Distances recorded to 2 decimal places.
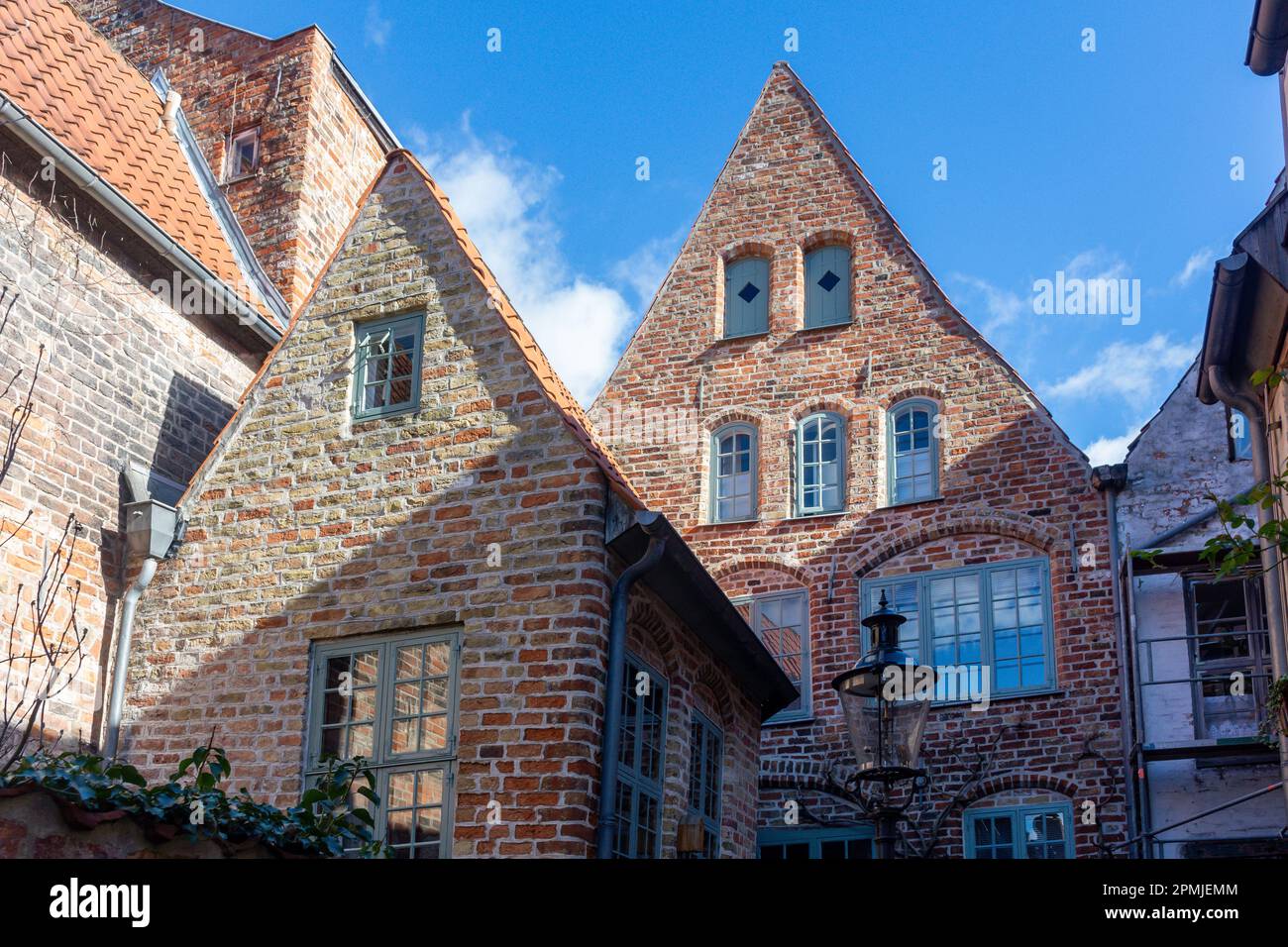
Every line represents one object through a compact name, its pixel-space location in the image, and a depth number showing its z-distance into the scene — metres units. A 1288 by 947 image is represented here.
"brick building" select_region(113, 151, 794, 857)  9.05
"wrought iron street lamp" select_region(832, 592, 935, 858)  8.93
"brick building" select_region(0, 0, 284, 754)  10.01
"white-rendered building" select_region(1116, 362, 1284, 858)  14.34
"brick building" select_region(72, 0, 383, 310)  16.06
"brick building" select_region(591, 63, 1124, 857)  15.56
